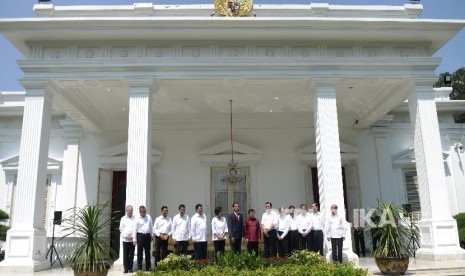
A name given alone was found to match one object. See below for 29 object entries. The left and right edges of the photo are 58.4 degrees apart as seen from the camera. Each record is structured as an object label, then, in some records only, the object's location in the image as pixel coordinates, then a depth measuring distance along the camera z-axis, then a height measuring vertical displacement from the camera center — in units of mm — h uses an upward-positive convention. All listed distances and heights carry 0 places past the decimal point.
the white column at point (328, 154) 8945 +1453
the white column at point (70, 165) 12789 +1819
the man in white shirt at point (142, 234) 8312 -204
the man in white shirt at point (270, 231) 9602 -217
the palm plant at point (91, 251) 6199 -410
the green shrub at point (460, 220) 12703 -50
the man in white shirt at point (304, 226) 9578 -129
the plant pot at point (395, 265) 7203 -775
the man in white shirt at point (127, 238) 8210 -279
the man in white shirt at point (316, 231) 9445 -245
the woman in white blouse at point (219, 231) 8883 -183
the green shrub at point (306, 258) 6951 -628
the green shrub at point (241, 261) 6402 -606
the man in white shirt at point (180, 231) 8773 -173
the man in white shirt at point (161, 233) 8828 -210
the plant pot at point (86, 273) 6168 -708
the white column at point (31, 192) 8477 +694
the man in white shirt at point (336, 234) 8258 -268
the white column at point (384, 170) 13438 +1585
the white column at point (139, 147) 8773 +1635
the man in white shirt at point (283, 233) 9641 -269
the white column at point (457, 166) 13773 +1723
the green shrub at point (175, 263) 6613 -645
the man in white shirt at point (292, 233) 9742 -287
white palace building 9002 +3500
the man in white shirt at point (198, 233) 8844 -218
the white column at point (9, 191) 13031 +1066
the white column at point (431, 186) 9070 +741
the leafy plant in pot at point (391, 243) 7227 -407
